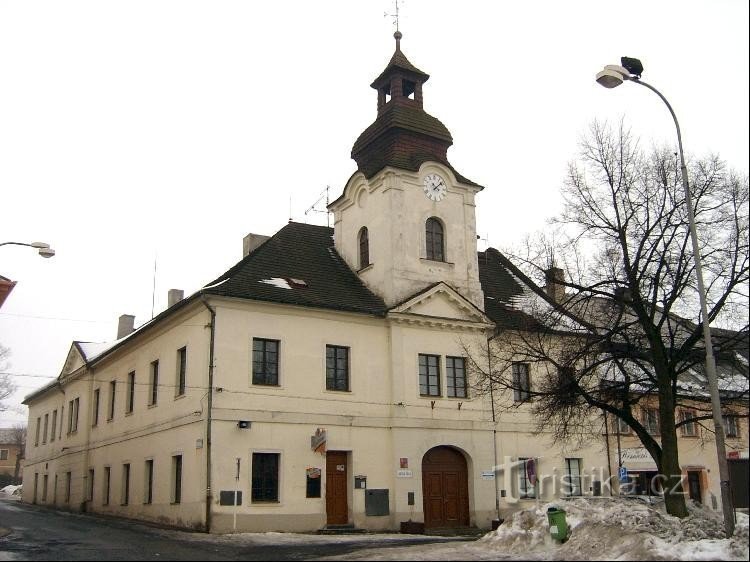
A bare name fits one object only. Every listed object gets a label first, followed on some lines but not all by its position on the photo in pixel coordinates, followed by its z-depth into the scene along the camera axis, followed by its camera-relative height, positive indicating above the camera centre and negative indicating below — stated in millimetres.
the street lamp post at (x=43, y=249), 19812 +5416
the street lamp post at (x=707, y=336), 15109 +2468
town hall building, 24594 +2848
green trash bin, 16719 -1273
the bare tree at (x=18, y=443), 89750 +3349
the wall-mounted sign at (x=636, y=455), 33250 +278
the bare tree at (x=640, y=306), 19172 +3858
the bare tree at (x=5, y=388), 58312 +6033
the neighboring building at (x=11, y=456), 91812 +1819
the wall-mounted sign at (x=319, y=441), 25156 +791
